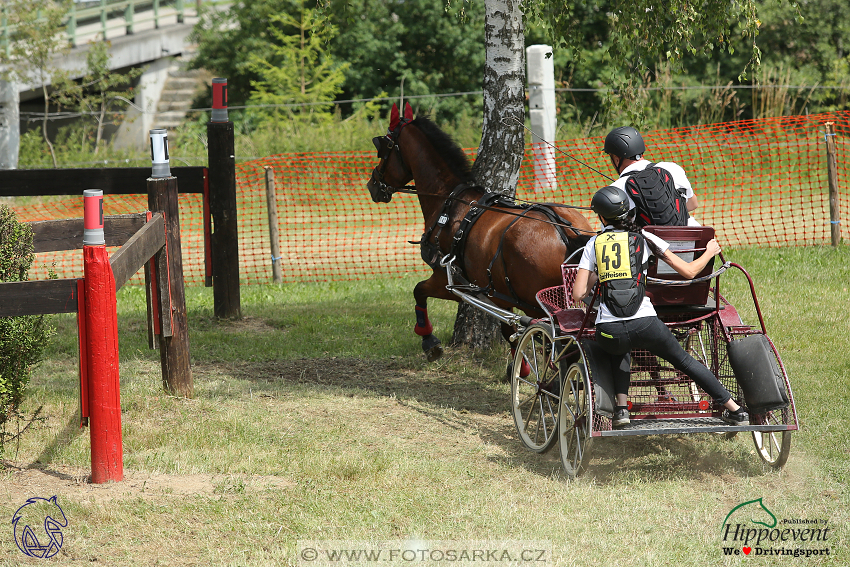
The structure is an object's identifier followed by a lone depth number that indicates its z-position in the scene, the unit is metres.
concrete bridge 41.62
